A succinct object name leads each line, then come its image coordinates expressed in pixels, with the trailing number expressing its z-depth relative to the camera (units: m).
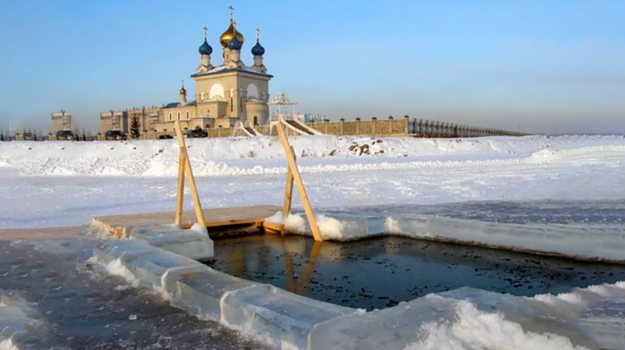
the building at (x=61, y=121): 126.80
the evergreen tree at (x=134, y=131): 67.31
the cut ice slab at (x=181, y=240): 6.02
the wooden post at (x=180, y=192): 7.34
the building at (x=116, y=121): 130.56
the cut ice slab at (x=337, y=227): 7.27
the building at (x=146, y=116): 120.31
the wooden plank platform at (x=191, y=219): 7.54
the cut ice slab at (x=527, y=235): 5.95
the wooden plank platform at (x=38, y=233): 7.37
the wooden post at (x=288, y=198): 7.61
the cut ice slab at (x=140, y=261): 4.72
